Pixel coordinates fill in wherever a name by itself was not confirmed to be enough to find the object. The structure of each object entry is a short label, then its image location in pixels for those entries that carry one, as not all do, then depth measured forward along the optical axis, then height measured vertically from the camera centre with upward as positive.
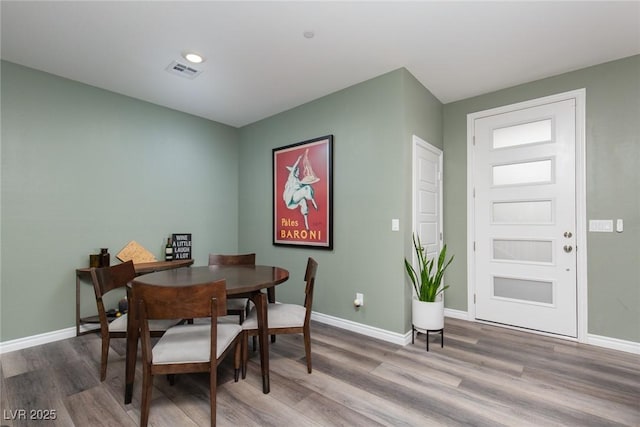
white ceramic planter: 2.66 -0.90
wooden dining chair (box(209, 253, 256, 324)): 2.95 -0.43
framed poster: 3.39 +0.29
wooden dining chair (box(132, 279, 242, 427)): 1.53 -0.62
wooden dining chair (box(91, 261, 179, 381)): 1.98 -0.76
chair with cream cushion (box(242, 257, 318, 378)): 2.09 -0.77
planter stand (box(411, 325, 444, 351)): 2.66 -1.10
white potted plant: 2.67 -0.80
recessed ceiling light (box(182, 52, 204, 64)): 2.57 +1.43
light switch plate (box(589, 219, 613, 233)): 2.70 -0.07
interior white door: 3.02 +0.25
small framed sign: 3.72 -0.37
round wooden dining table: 1.83 -0.46
